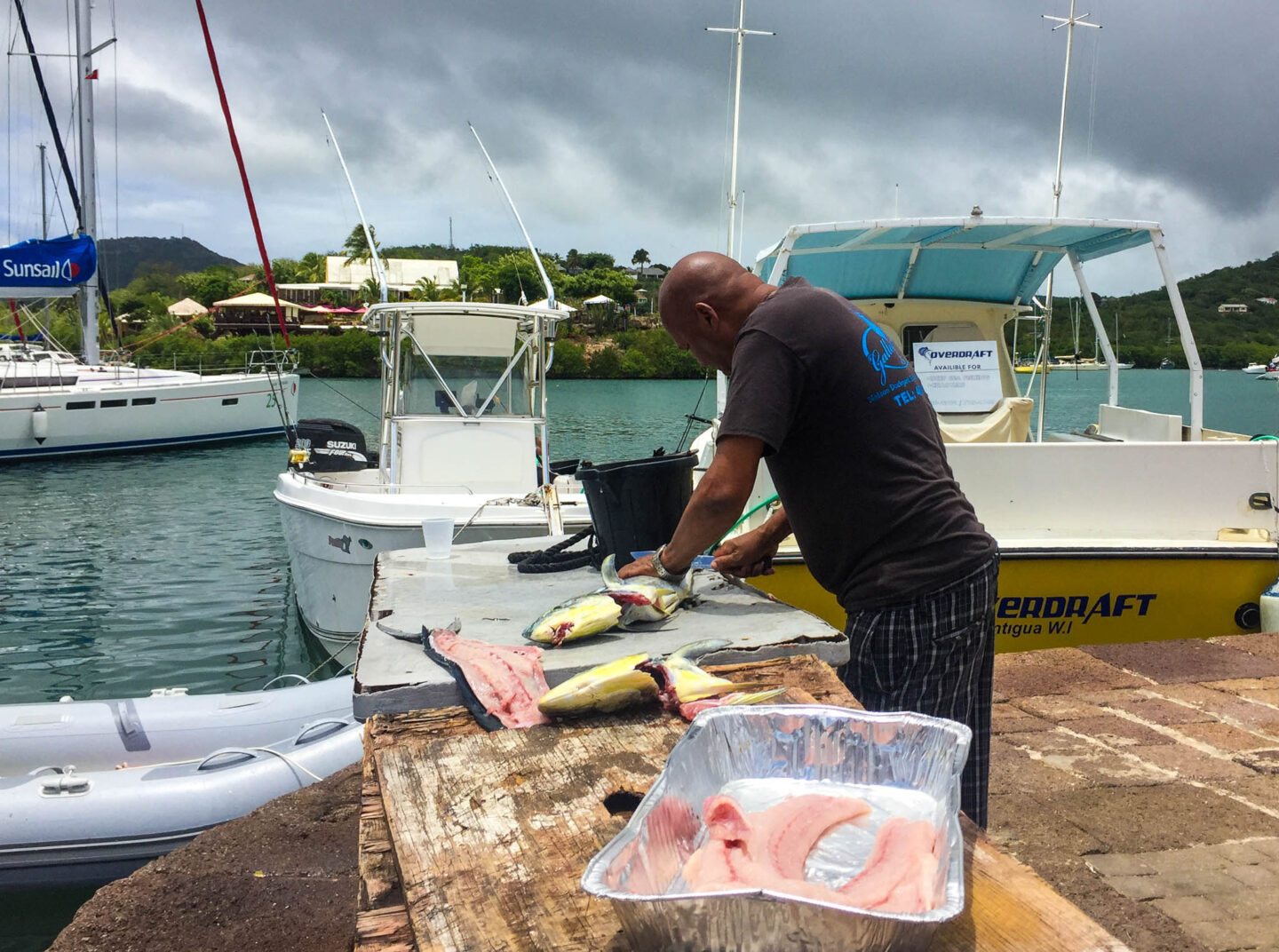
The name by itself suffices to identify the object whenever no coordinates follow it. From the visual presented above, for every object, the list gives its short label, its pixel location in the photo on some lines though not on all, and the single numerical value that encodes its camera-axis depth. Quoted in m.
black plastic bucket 3.06
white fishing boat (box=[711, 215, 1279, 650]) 5.36
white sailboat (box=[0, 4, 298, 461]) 20.80
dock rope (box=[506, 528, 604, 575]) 3.18
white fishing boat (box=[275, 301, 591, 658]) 7.40
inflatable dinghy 4.32
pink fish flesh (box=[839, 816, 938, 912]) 1.11
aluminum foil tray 1.02
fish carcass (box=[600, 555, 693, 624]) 2.51
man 2.15
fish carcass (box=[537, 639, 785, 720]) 1.87
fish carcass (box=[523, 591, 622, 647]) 2.33
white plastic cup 3.48
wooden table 1.17
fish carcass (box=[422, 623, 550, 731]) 1.92
